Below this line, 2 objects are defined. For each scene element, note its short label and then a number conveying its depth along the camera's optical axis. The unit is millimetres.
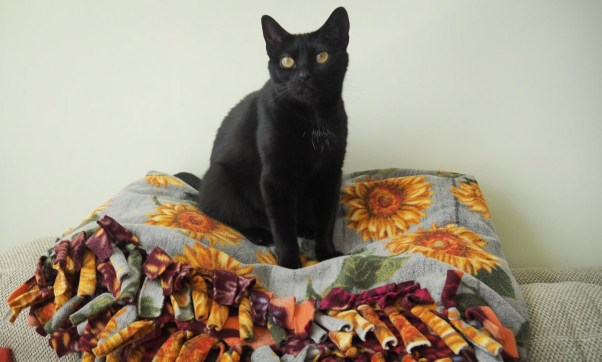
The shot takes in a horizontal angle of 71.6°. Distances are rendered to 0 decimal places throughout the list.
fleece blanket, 663
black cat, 1032
